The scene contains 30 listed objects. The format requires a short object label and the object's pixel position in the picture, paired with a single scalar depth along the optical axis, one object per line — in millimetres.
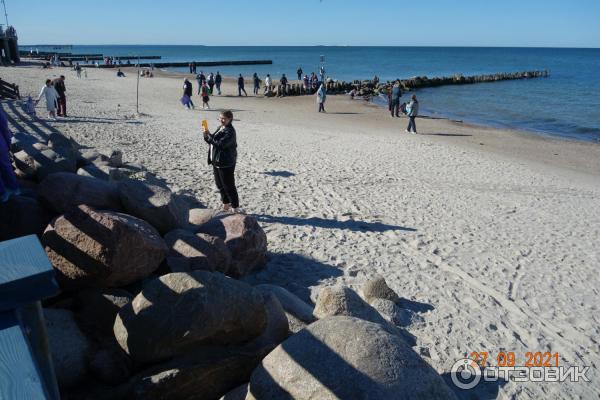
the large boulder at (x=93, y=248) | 3982
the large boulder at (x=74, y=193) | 5031
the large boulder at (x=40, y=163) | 6500
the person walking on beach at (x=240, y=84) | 31825
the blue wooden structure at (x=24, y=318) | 1502
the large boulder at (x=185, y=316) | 3494
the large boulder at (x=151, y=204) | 5424
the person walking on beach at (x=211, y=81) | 30567
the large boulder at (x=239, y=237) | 6051
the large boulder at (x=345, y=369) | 2873
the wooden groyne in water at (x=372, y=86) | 34559
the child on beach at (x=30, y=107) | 17000
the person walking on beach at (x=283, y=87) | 33594
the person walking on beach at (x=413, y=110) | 19141
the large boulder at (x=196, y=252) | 4970
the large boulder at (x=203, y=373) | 3299
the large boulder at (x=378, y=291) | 5914
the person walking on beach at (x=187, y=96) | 22894
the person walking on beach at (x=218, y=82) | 32000
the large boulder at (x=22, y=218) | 4859
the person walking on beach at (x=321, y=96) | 25723
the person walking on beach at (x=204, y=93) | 23422
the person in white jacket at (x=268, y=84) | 34156
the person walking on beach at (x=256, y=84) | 33725
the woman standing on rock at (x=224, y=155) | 7676
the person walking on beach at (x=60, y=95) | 17198
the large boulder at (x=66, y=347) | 3420
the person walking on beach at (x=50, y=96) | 15812
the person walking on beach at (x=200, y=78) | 31122
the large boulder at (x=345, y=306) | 4699
